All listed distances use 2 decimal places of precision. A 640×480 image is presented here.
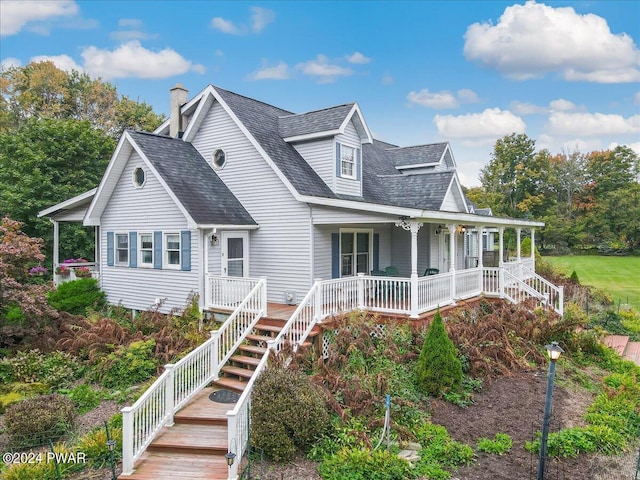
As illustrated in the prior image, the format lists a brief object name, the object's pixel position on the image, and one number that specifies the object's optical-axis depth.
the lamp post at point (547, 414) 6.39
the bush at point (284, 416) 6.80
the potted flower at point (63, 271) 16.30
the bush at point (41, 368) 10.09
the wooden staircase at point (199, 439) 6.56
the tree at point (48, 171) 22.48
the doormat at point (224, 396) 8.68
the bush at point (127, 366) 10.03
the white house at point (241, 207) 12.75
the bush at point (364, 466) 6.37
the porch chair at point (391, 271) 15.07
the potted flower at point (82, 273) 15.79
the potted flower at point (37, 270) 15.99
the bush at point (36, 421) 7.58
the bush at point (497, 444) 7.25
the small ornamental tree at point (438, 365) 9.05
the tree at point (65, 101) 32.53
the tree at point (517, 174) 50.62
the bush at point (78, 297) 14.31
